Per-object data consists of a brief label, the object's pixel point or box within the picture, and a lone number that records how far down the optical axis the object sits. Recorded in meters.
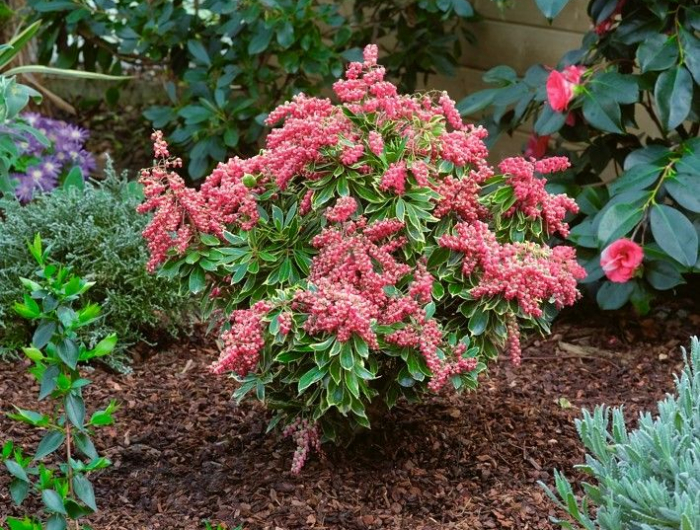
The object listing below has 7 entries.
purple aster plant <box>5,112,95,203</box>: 4.50
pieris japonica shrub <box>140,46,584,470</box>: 2.45
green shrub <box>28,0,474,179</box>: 4.51
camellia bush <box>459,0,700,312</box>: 3.25
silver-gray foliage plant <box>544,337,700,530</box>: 1.75
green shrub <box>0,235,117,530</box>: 2.17
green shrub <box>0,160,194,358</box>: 3.58
